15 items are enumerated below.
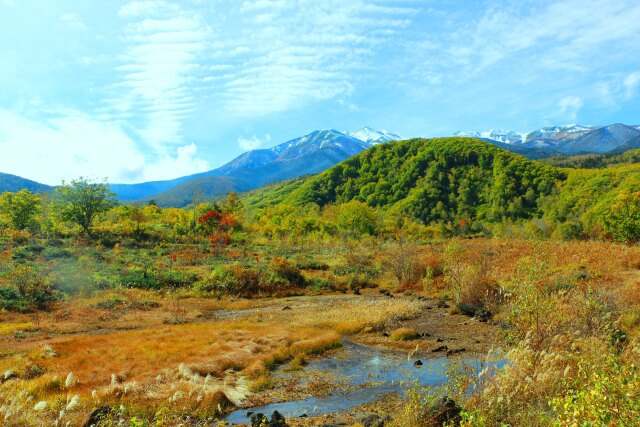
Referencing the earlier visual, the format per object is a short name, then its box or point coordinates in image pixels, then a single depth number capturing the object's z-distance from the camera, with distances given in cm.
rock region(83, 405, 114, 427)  987
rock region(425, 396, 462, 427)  918
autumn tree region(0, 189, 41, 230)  7488
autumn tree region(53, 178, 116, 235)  6462
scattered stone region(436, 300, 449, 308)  2762
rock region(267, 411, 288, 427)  1075
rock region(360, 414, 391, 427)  1021
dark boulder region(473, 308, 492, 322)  2315
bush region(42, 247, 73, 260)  4710
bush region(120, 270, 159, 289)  3624
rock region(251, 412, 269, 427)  1077
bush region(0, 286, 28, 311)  2764
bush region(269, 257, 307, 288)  3891
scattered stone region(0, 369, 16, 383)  1327
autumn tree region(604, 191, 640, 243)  6244
